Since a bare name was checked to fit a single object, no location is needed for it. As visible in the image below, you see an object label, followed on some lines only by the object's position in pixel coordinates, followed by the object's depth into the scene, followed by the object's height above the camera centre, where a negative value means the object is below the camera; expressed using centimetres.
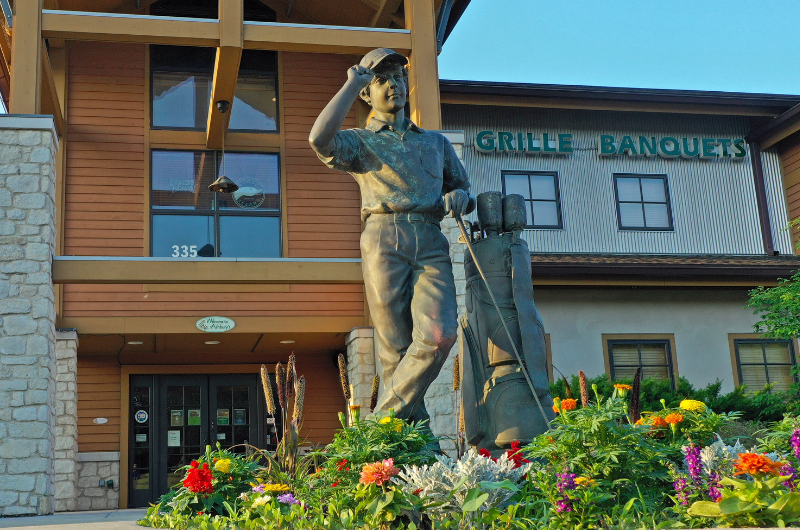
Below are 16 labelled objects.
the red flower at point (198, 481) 495 -15
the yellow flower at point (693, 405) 416 +10
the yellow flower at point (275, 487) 415 -18
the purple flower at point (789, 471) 335 -19
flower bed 330 -19
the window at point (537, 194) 1558 +424
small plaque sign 1325 +192
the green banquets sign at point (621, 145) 1572 +516
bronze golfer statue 464 +123
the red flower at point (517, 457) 404 -10
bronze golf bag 494 +55
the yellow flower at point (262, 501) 396 -22
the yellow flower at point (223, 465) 518 -7
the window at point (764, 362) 1524 +103
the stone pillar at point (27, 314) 969 +171
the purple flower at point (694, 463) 354 -15
